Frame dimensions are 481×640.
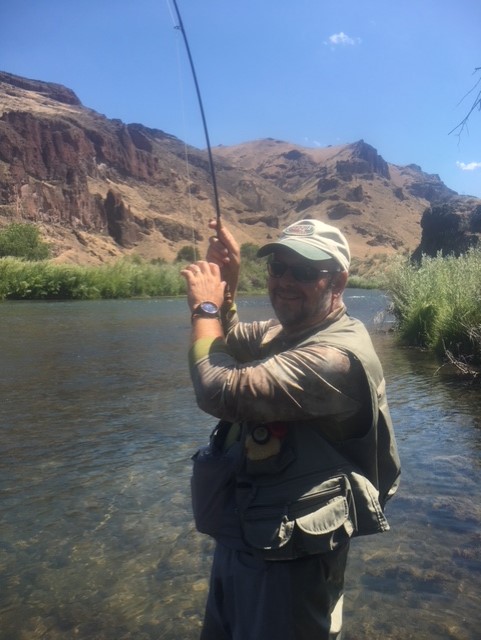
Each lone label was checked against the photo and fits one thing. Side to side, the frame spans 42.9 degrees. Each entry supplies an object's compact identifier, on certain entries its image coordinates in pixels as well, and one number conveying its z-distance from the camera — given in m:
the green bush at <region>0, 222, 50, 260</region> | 64.06
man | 2.16
